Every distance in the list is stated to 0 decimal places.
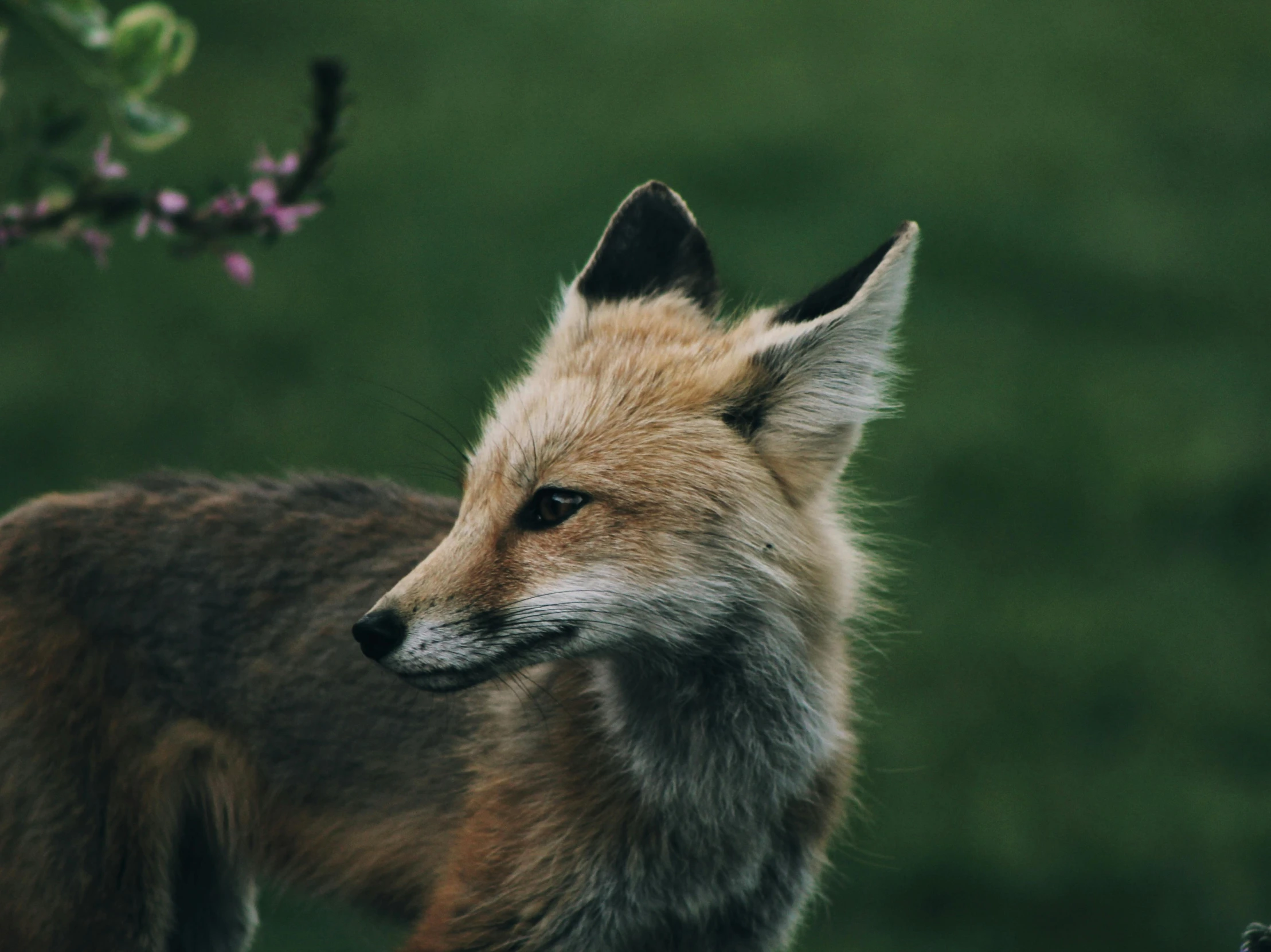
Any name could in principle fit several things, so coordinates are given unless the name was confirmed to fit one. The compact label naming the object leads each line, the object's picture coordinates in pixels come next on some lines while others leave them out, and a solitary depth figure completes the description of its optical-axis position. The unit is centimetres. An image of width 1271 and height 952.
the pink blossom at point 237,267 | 888
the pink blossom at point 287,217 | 847
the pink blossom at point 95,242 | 853
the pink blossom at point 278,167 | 845
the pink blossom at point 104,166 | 806
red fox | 852
